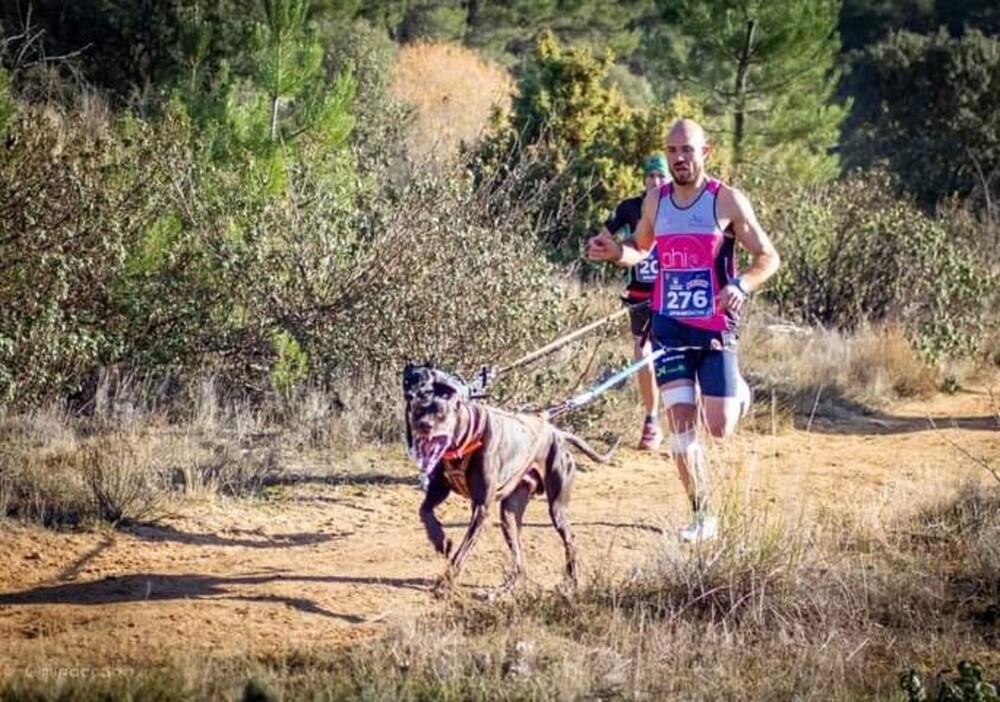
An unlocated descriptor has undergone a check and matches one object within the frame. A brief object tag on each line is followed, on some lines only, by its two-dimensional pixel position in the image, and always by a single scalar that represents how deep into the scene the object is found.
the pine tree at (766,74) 40.47
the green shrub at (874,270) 26.45
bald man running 13.20
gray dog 10.88
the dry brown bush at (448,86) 43.09
